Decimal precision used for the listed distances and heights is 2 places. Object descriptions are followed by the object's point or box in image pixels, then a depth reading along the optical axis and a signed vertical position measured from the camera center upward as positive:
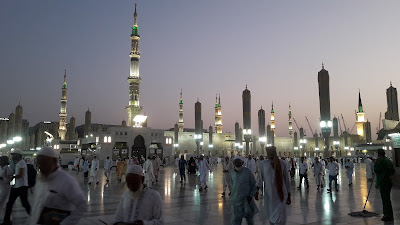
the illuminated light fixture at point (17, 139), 68.19 +0.75
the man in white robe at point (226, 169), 10.92 -0.95
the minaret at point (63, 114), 80.13 +7.00
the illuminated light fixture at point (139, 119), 59.97 +4.22
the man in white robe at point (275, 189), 4.75 -0.73
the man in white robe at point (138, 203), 2.74 -0.53
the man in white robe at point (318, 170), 13.14 -1.20
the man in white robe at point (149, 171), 14.72 -1.38
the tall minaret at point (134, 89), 67.31 +11.01
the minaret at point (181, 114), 93.50 +8.50
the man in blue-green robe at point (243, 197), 5.01 -0.88
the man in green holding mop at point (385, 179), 6.55 -0.82
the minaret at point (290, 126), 123.50 +5.78
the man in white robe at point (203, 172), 13.03 -1.26
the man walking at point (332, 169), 12.26 -1.09
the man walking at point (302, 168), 13.81 -1.17
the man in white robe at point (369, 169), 14.89 -1.40
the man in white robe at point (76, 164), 30.30 -2.06
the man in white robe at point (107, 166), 17.22 -1.32
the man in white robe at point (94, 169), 15.32 -1.32
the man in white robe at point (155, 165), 16.17 -1.20
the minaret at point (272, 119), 113.12 +7.56
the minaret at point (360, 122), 93.40 +5.43
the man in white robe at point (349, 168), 14.90 -1.31
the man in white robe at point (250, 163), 15.83 -1.08
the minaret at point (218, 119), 91.69 +6.52
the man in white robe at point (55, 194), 2.59 -0.42
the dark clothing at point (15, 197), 6.37 -1.09
